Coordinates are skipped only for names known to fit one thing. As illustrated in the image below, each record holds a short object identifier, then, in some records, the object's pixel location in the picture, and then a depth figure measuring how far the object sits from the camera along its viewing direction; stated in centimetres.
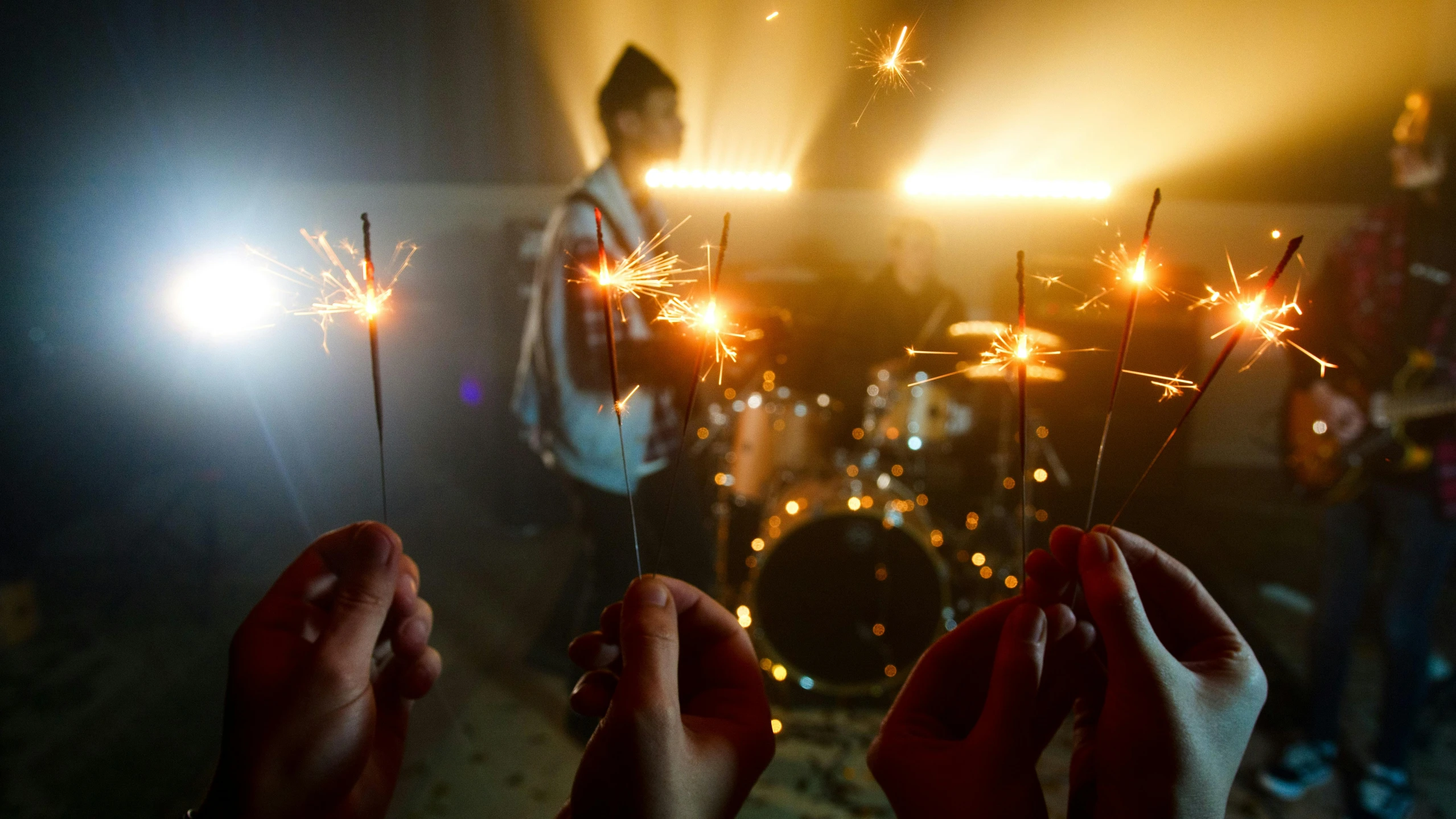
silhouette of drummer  332
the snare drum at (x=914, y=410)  257
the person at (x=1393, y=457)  170
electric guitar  174
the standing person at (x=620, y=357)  169
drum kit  221
